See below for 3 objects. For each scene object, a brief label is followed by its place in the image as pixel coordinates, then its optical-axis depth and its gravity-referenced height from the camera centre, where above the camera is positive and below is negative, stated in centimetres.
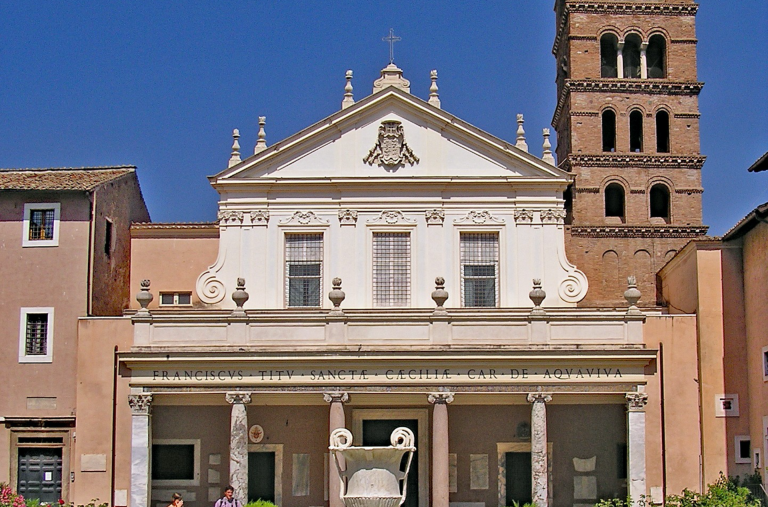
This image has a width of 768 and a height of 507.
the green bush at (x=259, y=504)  2842 -218
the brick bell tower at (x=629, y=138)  4278 +1013
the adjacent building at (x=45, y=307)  3186 +294
